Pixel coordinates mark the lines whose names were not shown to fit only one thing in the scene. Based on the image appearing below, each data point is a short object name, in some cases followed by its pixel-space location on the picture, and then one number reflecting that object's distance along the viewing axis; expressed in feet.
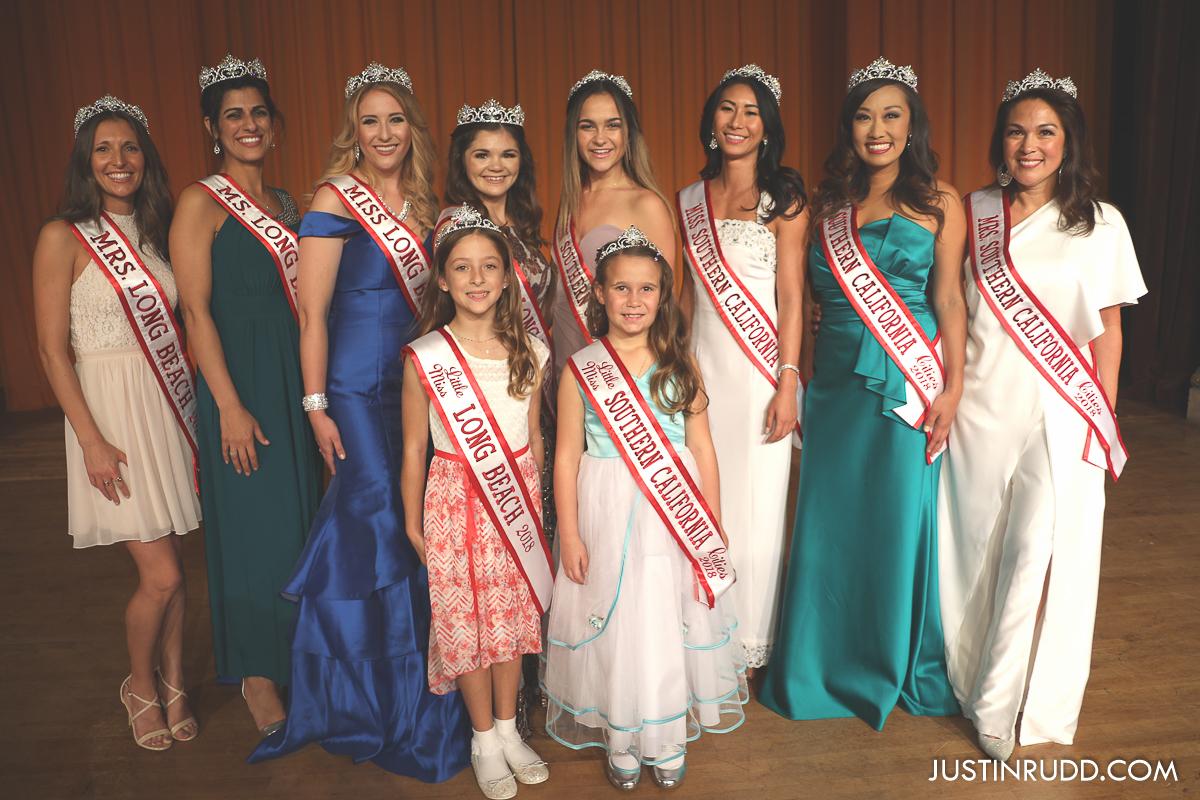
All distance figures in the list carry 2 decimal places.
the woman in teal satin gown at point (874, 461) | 5.79
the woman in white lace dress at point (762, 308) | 6.22
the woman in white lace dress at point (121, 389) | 5.78
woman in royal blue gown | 5.62
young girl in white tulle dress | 5.23
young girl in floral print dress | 5.28
